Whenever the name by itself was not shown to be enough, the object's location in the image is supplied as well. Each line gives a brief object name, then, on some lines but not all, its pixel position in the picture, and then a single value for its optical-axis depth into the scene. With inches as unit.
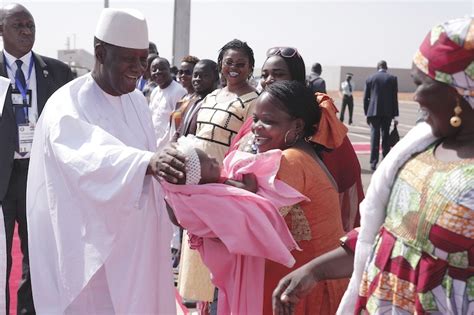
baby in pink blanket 96.3
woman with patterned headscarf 70.7
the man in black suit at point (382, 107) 470.0
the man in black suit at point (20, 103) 162.9
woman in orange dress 103.3
